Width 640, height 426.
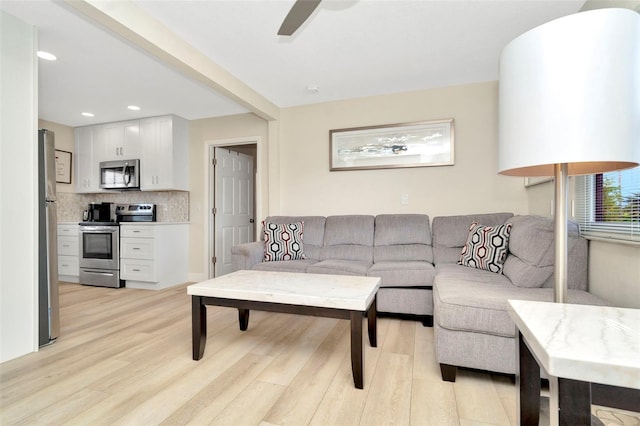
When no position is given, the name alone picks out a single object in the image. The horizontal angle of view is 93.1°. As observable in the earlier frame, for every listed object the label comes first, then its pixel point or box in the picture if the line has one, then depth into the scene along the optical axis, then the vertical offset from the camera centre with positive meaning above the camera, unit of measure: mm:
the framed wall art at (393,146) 3373 +741
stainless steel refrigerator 2164 -250
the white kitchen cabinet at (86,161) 4656 +745
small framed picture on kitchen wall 4578 +666
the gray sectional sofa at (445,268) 1636 -487
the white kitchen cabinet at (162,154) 4230 +781
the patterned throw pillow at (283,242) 3293 -364
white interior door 4496 +93
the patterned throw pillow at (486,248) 2434 -328
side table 528 -276
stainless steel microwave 4371 +514
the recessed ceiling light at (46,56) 2590 +1336
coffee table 1605 -500
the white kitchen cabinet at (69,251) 4316 -596
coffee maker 4562 -57
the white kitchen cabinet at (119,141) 4414 +1009
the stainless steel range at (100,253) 4094 -610
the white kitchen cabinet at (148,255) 3939 -606
